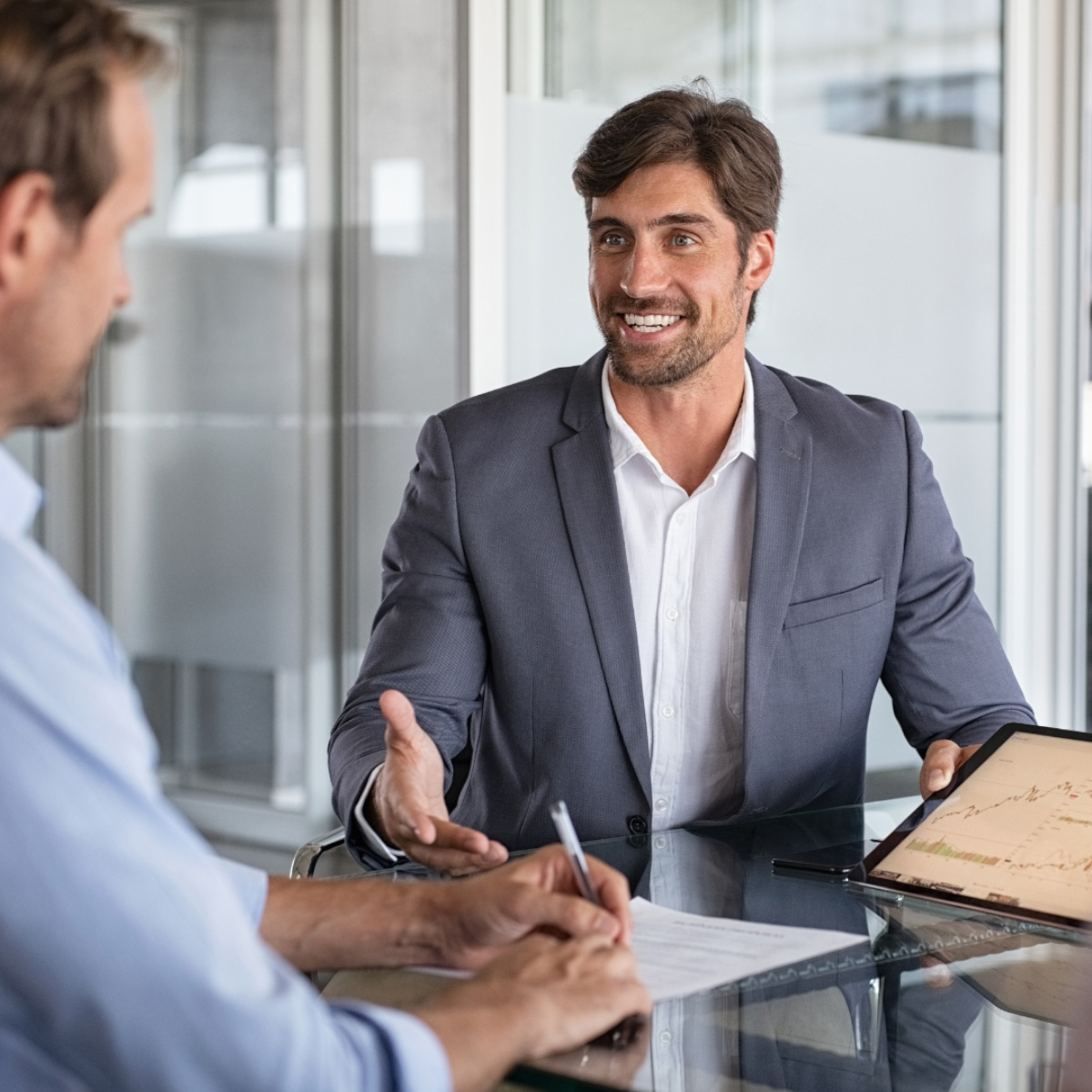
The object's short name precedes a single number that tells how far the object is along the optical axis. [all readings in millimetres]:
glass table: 1833
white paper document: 1948
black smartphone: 2178
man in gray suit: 2444
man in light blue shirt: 1384
